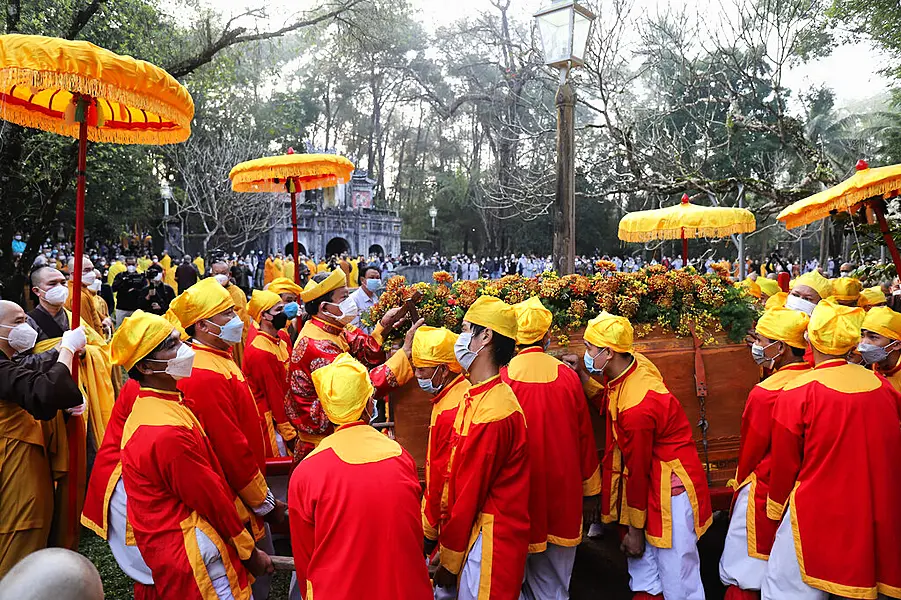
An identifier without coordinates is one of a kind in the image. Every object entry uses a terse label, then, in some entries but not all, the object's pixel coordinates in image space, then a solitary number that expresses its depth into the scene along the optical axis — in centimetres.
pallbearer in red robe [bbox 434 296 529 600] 304
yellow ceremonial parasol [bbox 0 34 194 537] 321
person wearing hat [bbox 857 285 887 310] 636
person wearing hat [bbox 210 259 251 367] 801
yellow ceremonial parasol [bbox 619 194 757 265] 748
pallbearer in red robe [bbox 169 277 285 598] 351
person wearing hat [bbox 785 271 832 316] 550
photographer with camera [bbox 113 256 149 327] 1057
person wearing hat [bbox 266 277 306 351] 639
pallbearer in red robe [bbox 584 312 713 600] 375
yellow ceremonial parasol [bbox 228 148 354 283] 616
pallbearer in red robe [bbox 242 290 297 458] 553
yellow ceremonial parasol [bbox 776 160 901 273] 493
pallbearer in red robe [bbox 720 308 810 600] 352
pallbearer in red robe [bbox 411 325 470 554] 351
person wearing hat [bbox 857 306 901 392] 398
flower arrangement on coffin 461
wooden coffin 448
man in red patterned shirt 473
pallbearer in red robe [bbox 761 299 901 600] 313
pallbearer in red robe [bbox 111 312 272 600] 287
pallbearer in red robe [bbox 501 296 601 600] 364
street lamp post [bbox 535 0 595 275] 569
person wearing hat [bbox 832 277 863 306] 605
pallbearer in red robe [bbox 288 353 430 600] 248
